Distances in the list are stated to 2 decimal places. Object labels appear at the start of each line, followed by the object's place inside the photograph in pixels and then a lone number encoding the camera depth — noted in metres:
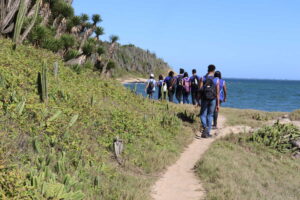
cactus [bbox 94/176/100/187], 5.84
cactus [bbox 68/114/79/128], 7.69
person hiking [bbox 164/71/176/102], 17.82
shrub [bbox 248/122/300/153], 11.18
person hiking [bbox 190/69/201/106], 16.83
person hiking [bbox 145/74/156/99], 17.31
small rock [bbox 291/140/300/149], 11.19
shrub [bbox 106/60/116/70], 18.29
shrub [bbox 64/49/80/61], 15.05
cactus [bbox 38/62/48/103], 8.30
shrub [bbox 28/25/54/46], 14.00
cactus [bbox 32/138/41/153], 6.09
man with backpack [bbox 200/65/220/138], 10.84
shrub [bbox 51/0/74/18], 16.47
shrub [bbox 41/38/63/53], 14.52
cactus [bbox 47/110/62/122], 7.38
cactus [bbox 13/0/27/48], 12.13
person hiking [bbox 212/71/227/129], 11.41
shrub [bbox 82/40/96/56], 16.25
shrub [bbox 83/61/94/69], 15.66
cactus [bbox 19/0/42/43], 13.12
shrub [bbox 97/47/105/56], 17.42
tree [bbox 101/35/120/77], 17.89
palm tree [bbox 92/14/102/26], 18.19
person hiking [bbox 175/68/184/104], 17.64
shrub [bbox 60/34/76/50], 15.20
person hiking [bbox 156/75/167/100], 17.90
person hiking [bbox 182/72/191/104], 17.38
